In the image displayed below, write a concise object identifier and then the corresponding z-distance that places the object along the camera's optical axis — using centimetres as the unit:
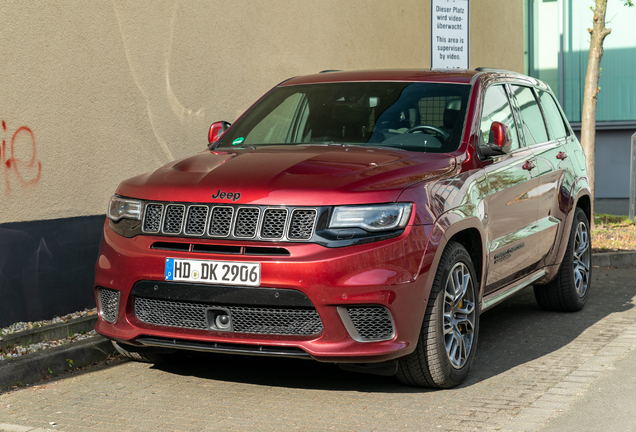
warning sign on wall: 948
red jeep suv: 429
